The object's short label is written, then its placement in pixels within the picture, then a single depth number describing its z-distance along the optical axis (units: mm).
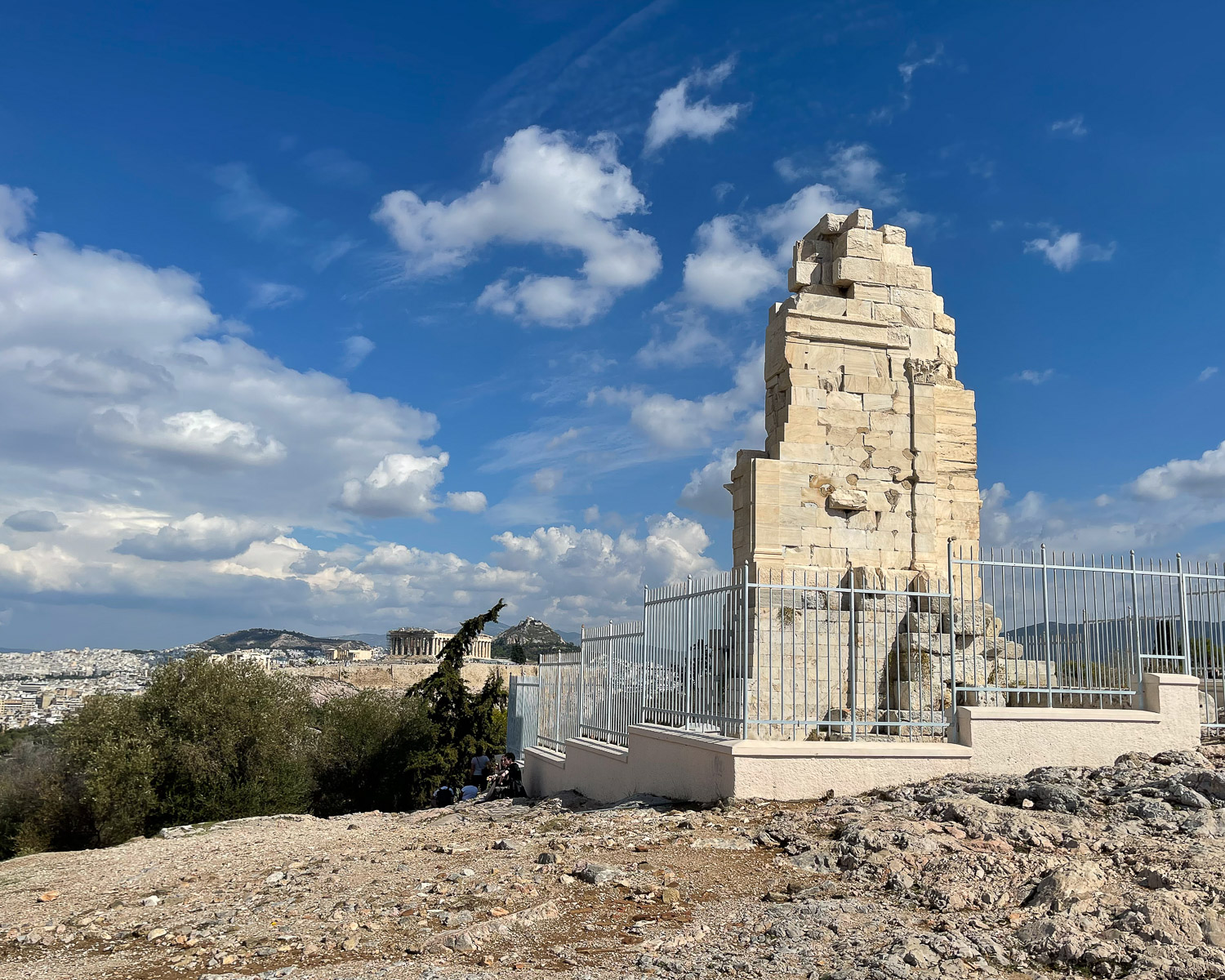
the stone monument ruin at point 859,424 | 11898
